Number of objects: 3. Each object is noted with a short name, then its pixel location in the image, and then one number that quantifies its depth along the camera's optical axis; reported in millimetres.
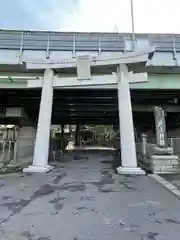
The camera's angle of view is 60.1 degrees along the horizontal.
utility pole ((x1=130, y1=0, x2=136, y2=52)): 10164
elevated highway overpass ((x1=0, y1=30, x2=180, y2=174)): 9095
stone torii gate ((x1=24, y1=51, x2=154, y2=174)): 8034
